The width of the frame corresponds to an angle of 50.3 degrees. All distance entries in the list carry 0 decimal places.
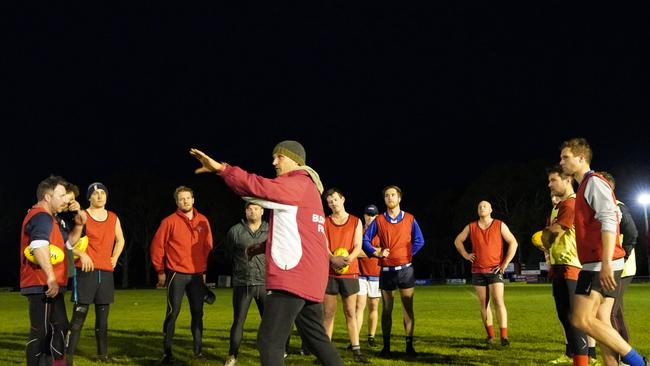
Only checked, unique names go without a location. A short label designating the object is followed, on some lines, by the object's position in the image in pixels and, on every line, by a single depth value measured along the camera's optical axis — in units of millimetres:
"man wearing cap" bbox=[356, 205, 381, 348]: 11539
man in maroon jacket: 5512
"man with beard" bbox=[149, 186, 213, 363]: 9922
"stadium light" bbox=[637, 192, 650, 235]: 55294
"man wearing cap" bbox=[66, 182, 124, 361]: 9453
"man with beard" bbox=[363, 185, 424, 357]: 10438
